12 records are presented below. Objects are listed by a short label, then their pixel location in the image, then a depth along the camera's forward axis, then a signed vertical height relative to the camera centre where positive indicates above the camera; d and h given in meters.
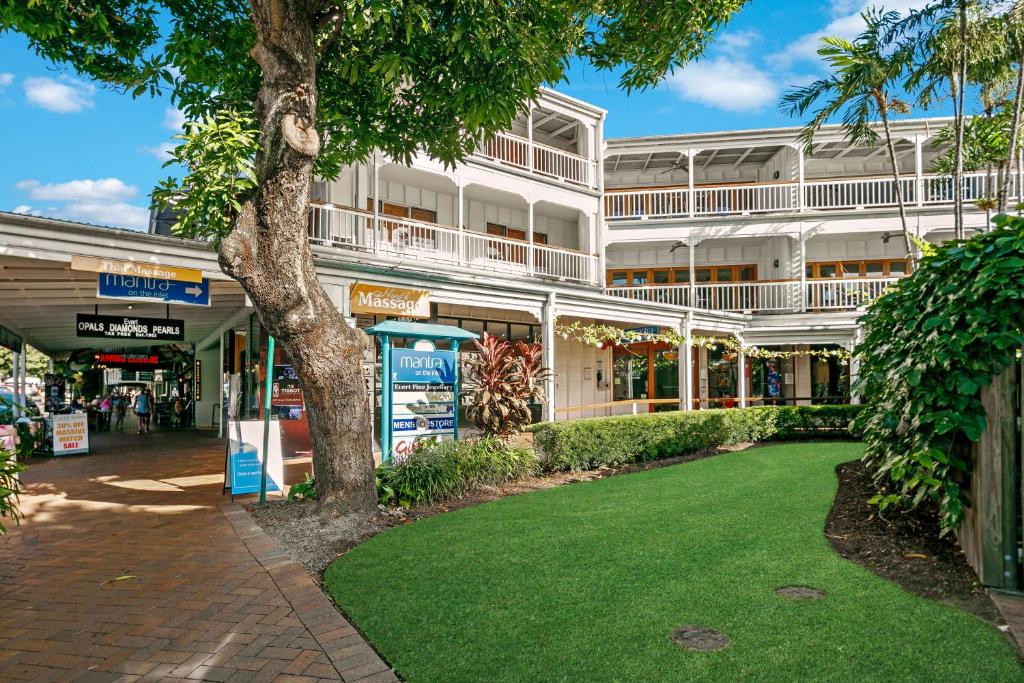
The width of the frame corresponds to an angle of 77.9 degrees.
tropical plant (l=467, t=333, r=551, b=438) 9.45 -0.28
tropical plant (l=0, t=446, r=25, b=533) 4.01 -0.68
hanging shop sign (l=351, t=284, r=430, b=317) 10.49 +1.21
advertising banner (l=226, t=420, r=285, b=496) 8.11 -1.11
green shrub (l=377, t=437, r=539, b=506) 7.54 -1.27
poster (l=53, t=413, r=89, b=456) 12.82 -1.24
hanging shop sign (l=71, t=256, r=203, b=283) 8.06 +1.38
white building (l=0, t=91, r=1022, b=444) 14.05 +3.69
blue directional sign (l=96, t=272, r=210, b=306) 8.48 +1.16
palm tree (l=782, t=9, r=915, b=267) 12.05 +5.70
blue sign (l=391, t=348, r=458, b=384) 8.74 +0.08
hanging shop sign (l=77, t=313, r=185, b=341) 11.94 +0.89
